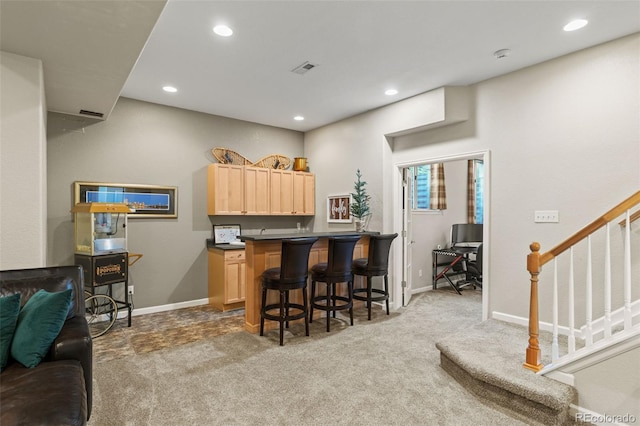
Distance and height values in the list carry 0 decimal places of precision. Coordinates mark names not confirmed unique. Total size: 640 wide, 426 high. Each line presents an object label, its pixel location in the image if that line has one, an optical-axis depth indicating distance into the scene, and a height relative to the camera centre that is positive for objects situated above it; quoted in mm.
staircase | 2203 -1133
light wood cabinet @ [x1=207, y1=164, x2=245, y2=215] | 4988 +351
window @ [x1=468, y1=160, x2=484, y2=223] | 6738 +399
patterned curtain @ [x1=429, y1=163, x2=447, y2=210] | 6148 +422
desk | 5828 -927
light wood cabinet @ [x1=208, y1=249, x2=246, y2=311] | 4680 -944
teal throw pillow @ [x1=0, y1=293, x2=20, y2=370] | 1830 -610
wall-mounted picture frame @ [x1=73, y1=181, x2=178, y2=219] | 4234 +229
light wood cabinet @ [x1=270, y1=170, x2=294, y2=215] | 5609 +344
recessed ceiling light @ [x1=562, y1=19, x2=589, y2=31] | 2697 +1520
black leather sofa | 1407 -821
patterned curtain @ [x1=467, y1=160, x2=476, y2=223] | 6723 +358
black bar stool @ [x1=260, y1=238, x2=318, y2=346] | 3486 -681
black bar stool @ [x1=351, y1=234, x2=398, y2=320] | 4227 -660
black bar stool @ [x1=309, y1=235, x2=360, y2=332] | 3910 -691
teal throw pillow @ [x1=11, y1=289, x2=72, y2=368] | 1849 -645
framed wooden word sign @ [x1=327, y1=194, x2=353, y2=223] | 5474 +48
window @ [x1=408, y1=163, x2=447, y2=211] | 6152 +422
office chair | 5971 -1158
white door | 4965 -280
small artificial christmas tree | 4980 +113
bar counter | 3822 -614
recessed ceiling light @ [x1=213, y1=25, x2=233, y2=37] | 2793 +1545
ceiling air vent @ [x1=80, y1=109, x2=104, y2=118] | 3973 +1214
